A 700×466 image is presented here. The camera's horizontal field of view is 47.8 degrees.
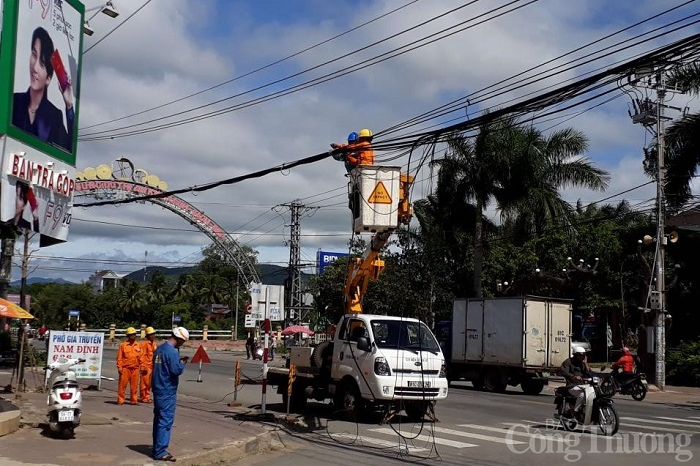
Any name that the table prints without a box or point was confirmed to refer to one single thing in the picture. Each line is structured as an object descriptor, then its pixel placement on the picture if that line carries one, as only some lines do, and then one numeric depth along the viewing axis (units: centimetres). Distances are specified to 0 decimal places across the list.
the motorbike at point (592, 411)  1407
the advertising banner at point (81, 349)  1903
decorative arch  5309
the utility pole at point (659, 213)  2770
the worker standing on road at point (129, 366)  1730
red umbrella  4344
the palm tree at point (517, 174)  3672
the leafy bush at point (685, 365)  3044
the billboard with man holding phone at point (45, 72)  1265
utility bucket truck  1489
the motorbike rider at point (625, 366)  2244
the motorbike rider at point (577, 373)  1431
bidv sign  7081
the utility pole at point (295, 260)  5642
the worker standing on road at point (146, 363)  1770
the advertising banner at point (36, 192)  1260
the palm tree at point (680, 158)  2911
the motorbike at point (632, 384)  2242
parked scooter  1130
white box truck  2538
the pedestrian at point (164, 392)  998
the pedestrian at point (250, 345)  4488
